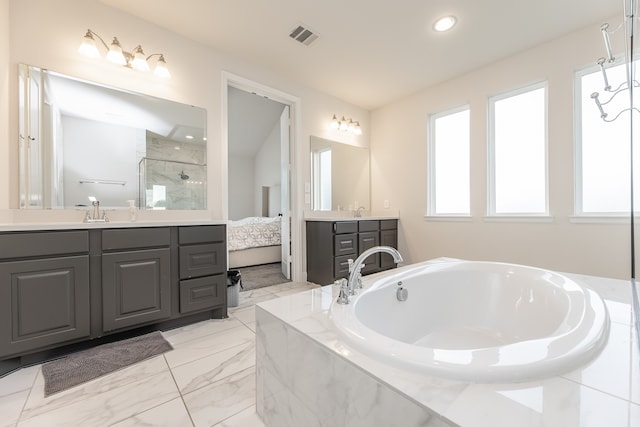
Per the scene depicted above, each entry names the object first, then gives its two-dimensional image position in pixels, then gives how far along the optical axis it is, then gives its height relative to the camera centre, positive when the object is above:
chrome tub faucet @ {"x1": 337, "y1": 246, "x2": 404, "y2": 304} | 1.19 -0.27
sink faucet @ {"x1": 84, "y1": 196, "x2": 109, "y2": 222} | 1.91 +0.00
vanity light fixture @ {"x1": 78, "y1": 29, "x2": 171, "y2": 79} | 1.88 +1.23
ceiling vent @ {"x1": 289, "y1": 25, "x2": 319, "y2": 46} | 2.30 +1.62
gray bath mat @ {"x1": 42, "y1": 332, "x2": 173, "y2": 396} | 1.36 -0.85
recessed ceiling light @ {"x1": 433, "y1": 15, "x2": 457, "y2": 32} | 2.18 +1.61
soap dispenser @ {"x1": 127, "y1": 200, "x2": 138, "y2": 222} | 2.08 +0.03
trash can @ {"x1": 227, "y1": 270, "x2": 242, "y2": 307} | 2.43 -0.73
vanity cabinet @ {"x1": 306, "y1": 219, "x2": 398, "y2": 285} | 2.95 -0.40
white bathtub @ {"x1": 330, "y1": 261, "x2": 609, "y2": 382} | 0.68 -0.41
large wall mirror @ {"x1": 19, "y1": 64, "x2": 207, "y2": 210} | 1.78 +0.54
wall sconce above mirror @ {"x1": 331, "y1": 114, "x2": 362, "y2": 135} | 3.58 +1.23
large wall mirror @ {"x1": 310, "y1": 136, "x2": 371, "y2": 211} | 3.39 +0.52
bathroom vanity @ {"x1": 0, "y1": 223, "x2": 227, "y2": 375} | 1.40 -0.43
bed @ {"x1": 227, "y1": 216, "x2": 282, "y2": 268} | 3.83 -0.44
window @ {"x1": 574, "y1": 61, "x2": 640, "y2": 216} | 2.12 +0.51
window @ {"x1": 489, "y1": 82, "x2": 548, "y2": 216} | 2.59 +0.61
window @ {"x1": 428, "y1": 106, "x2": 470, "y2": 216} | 3.14 +0.61
